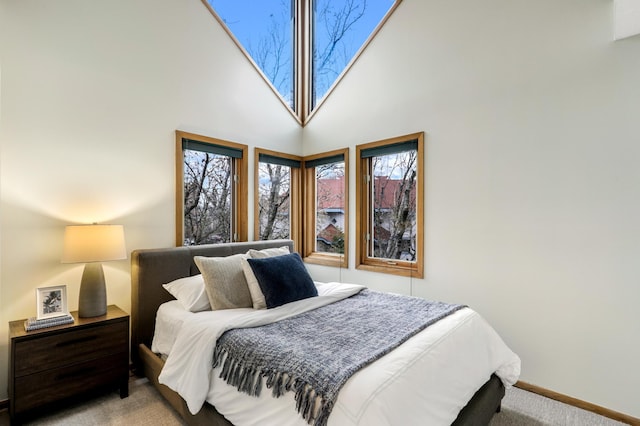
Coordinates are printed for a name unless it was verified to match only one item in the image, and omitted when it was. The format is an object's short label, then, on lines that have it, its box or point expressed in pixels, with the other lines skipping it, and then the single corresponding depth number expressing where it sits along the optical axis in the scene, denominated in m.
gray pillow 2.38
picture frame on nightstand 2.17
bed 1.75
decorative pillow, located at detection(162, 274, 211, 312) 2.40
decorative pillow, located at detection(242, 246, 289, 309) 2.38
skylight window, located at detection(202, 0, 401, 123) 3.93
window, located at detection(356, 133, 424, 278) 3.34
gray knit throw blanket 1.33
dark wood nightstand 1.97
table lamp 2.24
